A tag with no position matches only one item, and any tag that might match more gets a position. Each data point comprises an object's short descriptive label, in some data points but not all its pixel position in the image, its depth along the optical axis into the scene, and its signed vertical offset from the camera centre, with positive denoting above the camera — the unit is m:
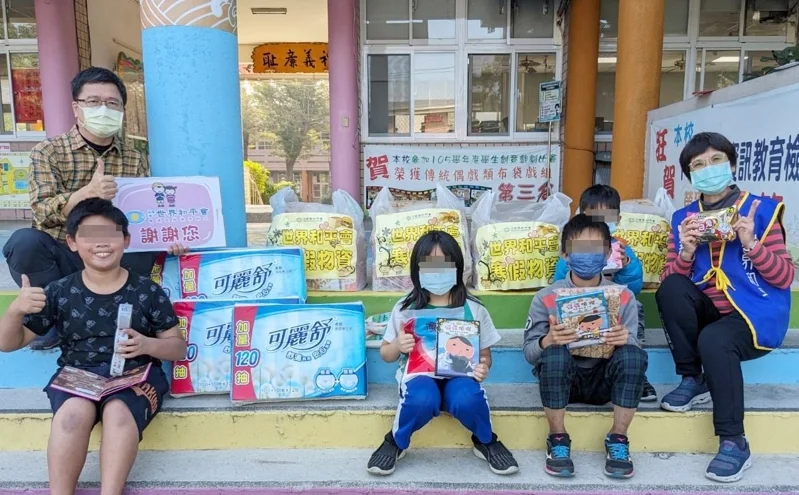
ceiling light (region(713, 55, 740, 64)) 7.92 +1.60
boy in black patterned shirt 2.02 -0.69
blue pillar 2.91 +0.47
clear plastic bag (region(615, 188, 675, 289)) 3.18 -0.42
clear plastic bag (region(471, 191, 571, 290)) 3.11 -0.50
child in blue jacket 2.75 -0.25
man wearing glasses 2.53 -0.03
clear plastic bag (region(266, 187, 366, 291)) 3.21 -0.45
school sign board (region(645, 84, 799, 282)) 3.44 +0.19
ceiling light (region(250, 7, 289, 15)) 9.83 +2.93
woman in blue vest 2.22 -0.58
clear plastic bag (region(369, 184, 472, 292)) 3.19 -0.41
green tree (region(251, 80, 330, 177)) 31.59 +3.38
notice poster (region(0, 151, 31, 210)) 7.34 -0.15
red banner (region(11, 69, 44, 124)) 7.48 +1.05
